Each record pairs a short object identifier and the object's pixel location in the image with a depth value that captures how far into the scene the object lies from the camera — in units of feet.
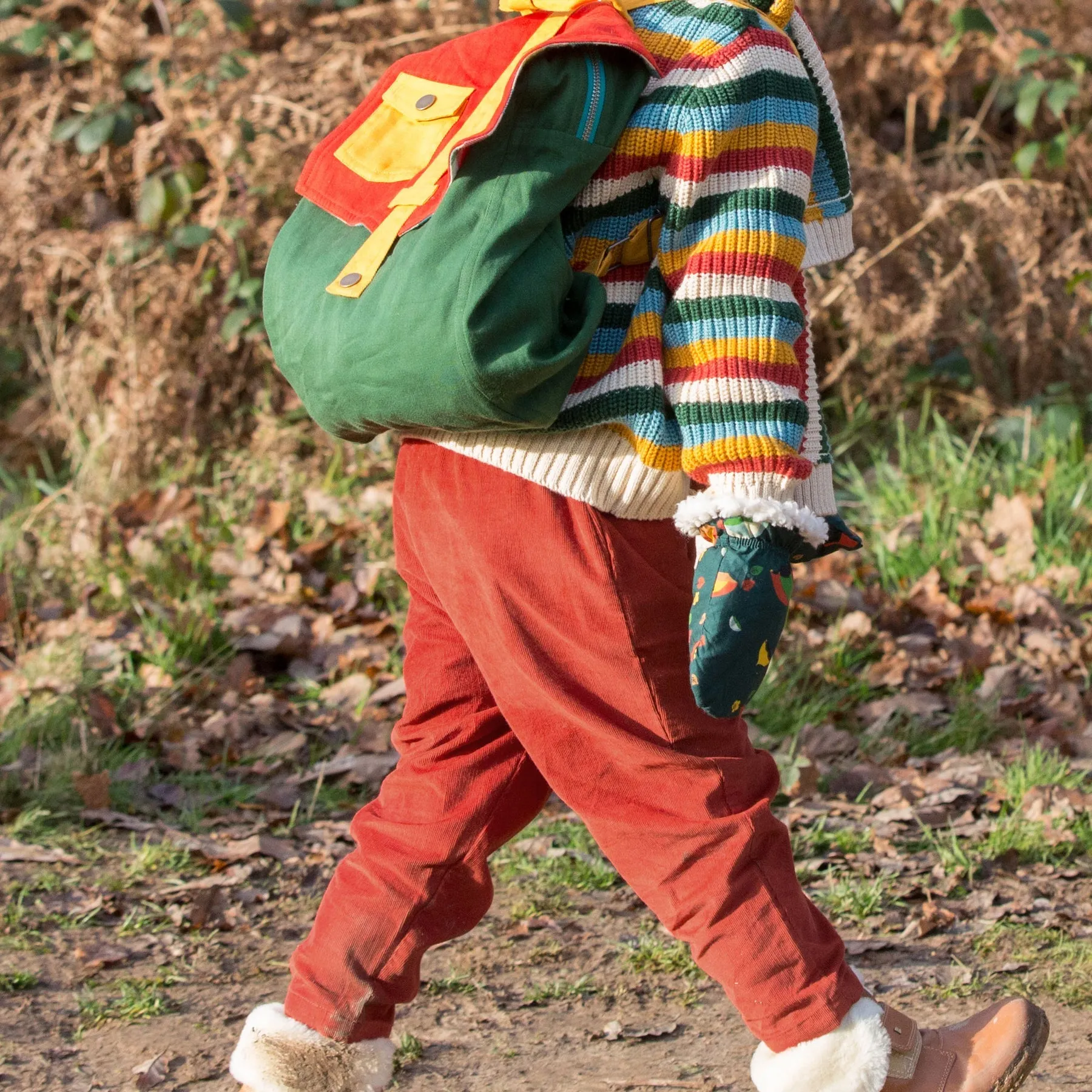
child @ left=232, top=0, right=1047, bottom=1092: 11.46
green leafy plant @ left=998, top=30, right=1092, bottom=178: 31.71
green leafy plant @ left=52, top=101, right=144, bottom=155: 34.47
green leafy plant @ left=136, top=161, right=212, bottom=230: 34.65
